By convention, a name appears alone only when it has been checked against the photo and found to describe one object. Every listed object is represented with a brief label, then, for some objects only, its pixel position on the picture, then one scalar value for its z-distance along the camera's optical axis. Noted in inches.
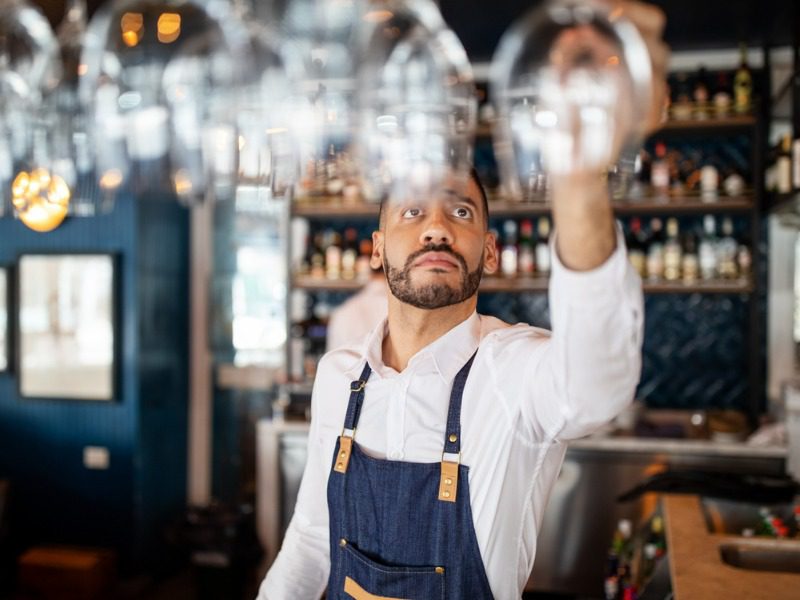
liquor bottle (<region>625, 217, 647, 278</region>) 173.0
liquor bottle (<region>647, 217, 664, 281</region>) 171.0
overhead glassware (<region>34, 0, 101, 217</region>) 53.4
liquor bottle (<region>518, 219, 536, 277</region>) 176.2
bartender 54.5
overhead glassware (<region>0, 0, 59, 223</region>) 51.4
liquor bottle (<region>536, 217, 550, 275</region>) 177.9
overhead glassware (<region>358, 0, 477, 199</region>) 43.2
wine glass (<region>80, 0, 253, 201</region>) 48.9
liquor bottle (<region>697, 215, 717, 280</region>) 169.3
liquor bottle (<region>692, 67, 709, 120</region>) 167.9
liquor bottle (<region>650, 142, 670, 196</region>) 173.0
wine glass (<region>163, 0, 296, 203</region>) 49.2
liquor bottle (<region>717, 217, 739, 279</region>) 167.6
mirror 183.0
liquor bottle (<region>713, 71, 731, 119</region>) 167.8
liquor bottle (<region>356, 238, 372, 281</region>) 181.8
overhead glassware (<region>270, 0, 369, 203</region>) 48.4
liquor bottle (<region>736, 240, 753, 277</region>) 166.4
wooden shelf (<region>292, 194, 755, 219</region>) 167.0
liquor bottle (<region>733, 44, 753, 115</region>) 168.2
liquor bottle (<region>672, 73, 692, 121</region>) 168.1
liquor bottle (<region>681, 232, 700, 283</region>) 167.9
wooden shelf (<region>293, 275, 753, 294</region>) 166.2
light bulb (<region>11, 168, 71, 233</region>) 53.4
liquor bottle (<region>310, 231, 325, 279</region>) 186.7
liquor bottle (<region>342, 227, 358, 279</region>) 186.4
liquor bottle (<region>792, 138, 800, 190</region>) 122.4
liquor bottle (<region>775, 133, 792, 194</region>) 142.6
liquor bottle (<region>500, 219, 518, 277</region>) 177.2
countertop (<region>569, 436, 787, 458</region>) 147.5
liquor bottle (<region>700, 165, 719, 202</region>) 167.6
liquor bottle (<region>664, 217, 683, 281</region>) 170.2
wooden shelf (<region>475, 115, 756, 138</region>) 166.1
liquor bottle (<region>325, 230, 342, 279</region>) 186.2
